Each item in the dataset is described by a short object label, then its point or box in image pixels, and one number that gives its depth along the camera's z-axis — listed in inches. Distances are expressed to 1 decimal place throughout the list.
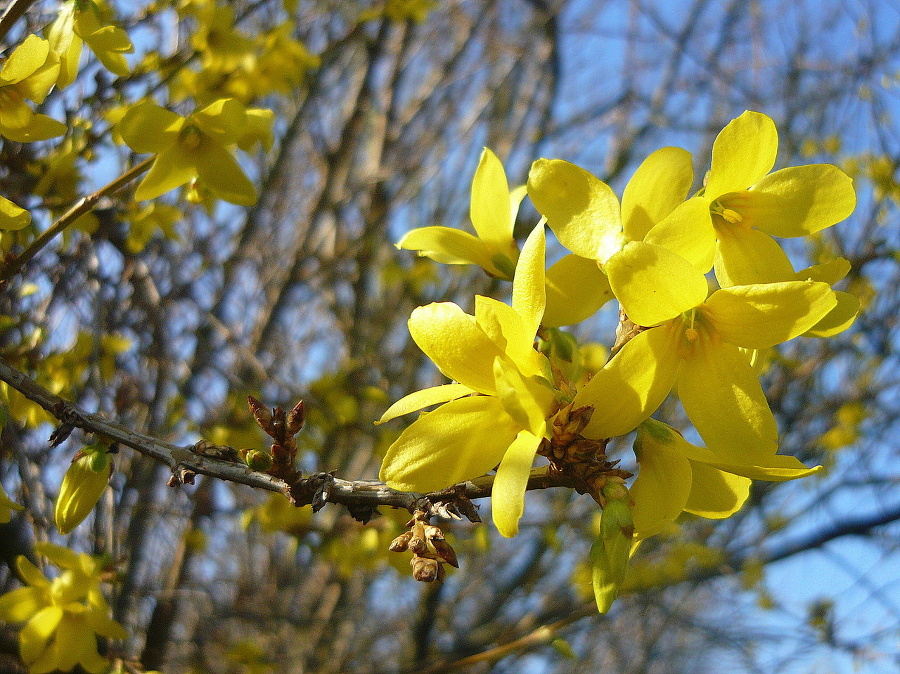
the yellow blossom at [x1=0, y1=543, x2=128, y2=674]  10.9
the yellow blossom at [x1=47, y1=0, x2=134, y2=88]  10.1
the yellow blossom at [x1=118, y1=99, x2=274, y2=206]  10.2
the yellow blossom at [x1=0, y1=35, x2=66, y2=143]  9.4
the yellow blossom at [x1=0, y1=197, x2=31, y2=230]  9.1
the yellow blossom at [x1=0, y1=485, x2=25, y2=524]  10.0
